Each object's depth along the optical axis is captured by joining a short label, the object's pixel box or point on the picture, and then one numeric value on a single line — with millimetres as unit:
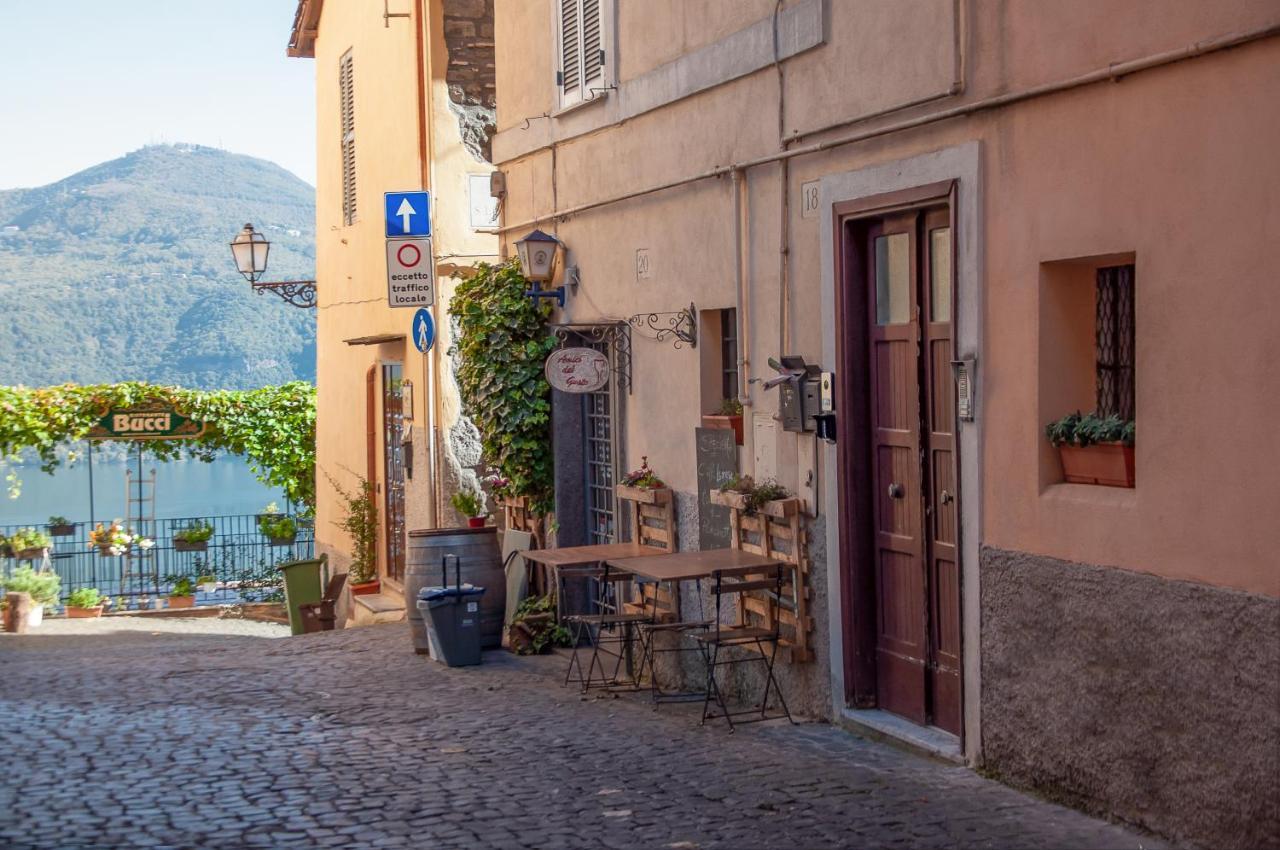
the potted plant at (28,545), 20719
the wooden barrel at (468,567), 12203
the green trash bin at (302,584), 18516
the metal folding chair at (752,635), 8523
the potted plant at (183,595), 22531
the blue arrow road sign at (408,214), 14109
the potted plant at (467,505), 13695
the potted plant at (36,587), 18422
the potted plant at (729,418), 9484
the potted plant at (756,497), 8672
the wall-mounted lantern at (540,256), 11984
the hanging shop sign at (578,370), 10969
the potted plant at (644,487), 10398
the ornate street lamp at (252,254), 22812
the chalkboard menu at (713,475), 9570
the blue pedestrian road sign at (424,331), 13906
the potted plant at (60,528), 22344
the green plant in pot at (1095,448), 6184
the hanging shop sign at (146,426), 21812
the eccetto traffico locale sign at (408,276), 13797
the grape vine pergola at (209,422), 21109
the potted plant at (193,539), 23500
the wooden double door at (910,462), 7598
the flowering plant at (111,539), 22578
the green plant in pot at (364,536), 18344
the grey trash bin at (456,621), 11602
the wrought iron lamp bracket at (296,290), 21156
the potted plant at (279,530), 23656
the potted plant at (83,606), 20112
